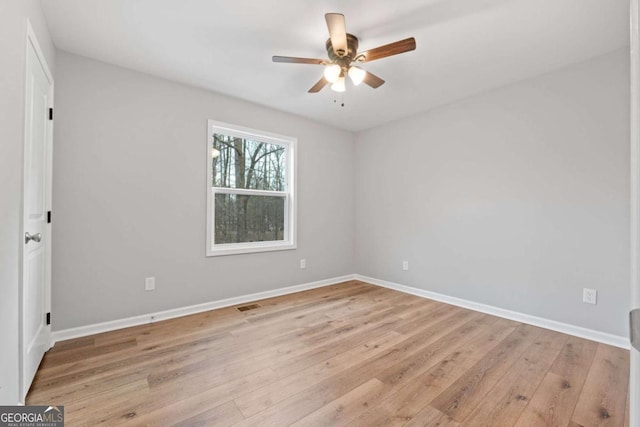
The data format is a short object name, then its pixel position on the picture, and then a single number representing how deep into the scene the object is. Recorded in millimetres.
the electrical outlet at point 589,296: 2580
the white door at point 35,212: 1720
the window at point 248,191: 3422
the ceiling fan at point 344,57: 2006
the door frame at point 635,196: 609
